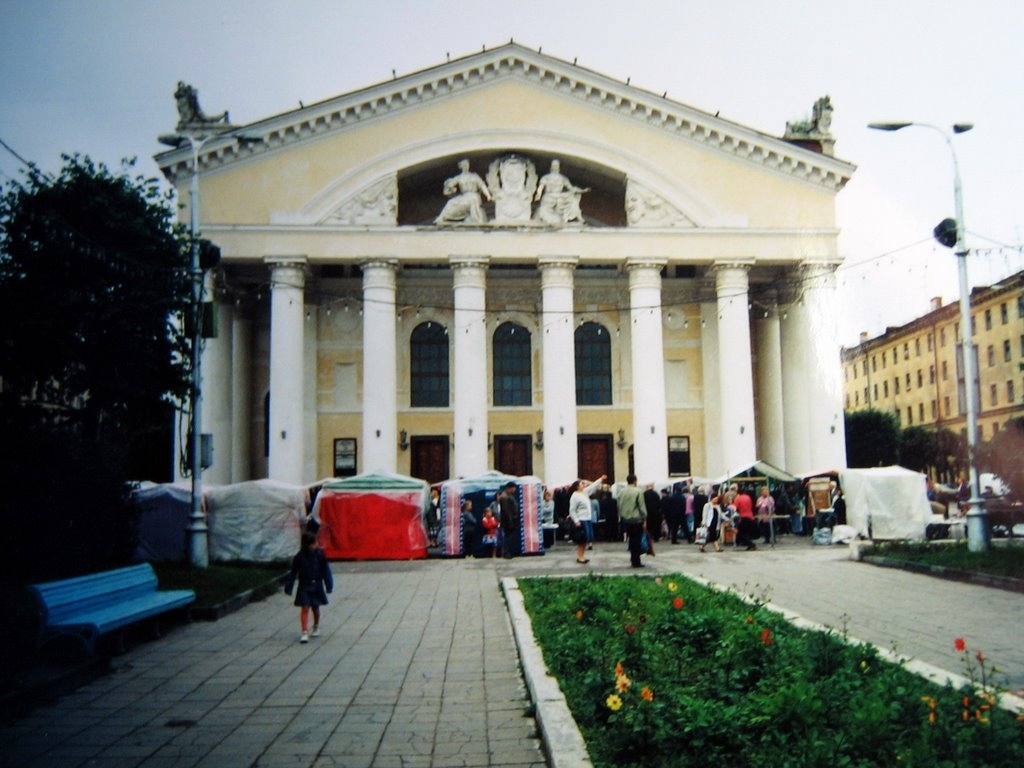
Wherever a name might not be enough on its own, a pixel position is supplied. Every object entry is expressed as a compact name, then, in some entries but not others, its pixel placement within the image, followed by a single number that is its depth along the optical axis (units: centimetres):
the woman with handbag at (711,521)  2920
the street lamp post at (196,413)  2139
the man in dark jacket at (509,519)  2664
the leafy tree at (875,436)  6569
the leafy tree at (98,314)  1727
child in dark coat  1284
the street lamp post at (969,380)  2144
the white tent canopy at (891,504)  3047
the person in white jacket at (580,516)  2411
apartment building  5294
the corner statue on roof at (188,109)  3959
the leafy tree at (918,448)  6956
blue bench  1048
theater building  3731
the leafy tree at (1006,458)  2011
